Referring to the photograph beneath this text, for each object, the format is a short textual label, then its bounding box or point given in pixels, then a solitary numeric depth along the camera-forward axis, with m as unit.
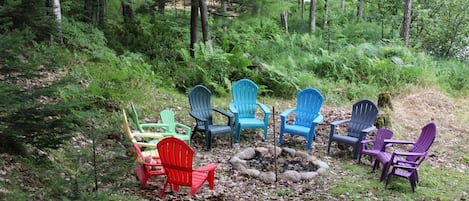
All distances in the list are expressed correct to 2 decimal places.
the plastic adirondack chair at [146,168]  4.60
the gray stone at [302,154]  6.02
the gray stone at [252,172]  5.35
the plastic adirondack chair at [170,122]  5.96
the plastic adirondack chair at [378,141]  5.71
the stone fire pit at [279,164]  5.34
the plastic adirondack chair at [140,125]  5.39
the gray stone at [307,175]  5.35
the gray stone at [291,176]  5.30
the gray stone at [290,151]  6.11
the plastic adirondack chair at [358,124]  6.19
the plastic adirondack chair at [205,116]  6.21
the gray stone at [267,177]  5.25
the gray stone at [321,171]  5.54
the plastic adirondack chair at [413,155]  5.04
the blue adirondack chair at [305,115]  6.51
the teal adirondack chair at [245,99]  6.96
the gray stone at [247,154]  5.92
